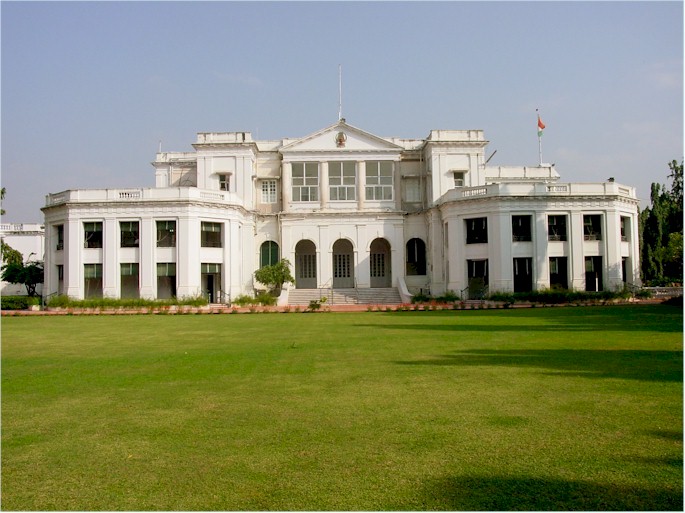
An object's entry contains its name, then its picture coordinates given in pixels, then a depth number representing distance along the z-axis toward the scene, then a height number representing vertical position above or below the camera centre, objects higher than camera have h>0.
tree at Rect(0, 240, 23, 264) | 51.36 +2.52
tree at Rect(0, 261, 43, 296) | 44.06 +0.61
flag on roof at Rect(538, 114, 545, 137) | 47.94 +12.20
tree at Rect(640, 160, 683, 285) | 46.91 +3.64
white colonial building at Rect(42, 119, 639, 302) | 37.41 +3.59
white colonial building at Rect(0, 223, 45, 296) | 59.03 +4.58
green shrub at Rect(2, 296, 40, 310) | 36.97 -1.20
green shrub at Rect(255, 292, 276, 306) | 36.72 -1.30
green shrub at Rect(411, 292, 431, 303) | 36.84 -1.36
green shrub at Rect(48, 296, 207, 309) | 33.22 -1.21
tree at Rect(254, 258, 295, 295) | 39.91 +0.29
